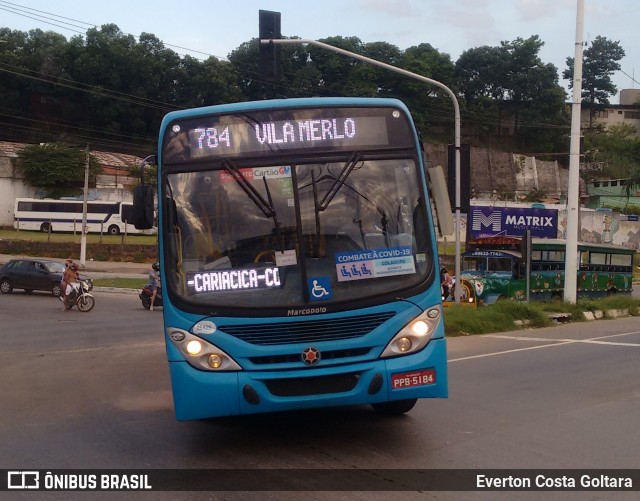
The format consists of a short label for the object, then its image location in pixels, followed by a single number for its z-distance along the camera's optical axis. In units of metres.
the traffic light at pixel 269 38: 16.41
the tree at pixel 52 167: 68.81
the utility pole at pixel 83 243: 43.09
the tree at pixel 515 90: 97.06
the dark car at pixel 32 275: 31.67
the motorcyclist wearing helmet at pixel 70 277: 25.48
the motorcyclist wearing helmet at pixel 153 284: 26.50
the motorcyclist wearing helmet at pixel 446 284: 25.91
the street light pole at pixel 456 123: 17.84
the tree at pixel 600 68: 104.81
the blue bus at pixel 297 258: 6.50
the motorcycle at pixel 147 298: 26.53
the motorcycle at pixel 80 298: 25.11
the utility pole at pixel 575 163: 20.86
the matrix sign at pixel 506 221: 33.78
